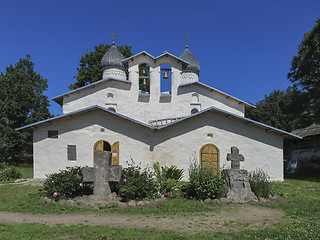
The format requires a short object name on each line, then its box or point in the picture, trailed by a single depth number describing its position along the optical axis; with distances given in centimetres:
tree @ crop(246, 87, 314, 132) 3697
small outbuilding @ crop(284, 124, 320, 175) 2167
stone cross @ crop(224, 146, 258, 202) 935
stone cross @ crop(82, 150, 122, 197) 940
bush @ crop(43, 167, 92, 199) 928
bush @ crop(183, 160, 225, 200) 912
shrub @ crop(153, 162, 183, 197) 961
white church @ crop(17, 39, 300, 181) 1579
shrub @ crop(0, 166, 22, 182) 1564
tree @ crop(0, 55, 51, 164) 2789
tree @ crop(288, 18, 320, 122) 2365
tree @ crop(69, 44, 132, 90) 3334
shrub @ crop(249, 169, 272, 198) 975
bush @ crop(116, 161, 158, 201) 904
